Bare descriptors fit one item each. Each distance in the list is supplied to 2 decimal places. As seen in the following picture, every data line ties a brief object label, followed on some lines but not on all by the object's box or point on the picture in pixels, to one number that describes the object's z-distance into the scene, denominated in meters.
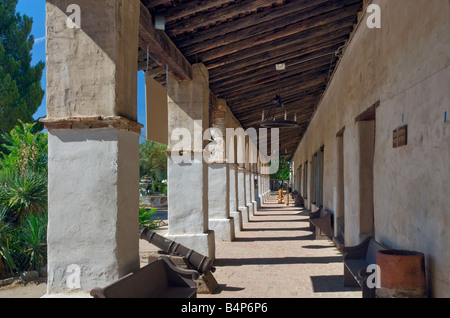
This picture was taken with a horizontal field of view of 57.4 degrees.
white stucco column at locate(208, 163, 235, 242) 9.56
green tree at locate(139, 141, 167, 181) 27.56
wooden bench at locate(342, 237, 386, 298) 4.84
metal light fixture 8.44
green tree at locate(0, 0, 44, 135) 20.36
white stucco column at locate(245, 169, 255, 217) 16.10
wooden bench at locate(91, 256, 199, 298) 3.08
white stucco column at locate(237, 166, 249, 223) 13.96
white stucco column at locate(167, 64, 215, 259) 7.04
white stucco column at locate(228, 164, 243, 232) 11.81
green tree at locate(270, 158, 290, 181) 47.24
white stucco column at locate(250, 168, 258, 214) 17.20
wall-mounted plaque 3.88
